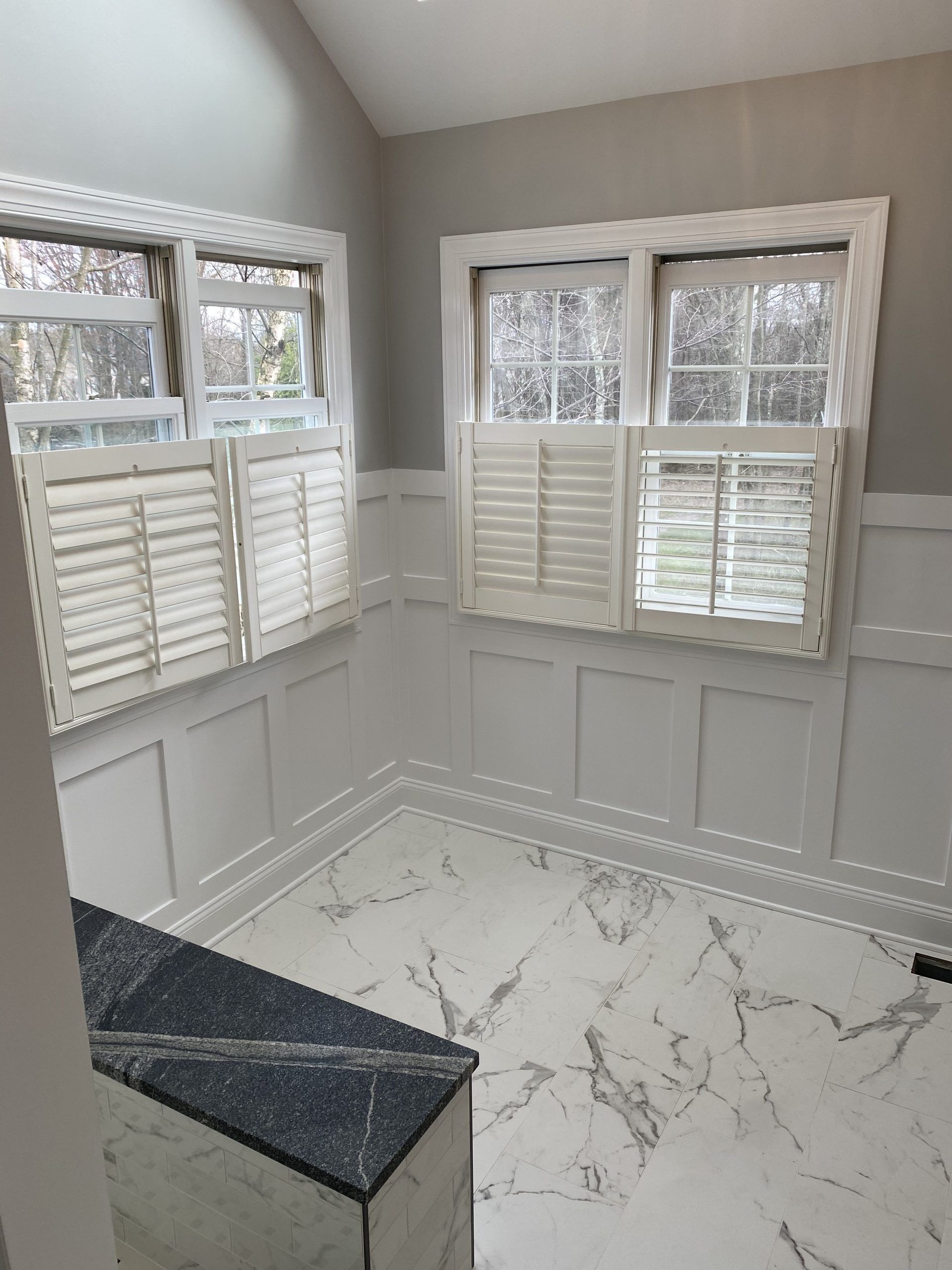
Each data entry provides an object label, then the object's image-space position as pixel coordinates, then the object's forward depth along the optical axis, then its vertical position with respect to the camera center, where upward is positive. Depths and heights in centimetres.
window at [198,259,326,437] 266 +16
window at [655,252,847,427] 269 +16
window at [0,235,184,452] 212 +13
